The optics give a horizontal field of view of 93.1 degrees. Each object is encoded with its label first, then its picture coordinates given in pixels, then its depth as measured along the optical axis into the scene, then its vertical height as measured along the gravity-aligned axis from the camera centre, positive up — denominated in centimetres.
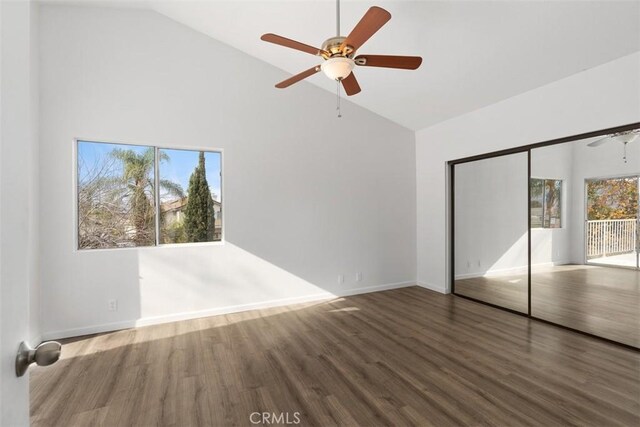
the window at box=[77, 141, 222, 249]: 351 +21
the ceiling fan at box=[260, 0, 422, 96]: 196 +119
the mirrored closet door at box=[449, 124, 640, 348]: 307 -27
